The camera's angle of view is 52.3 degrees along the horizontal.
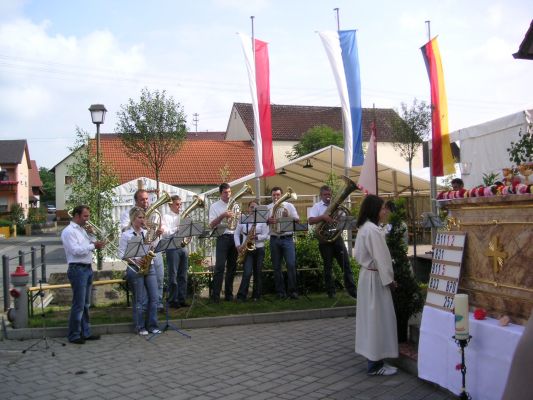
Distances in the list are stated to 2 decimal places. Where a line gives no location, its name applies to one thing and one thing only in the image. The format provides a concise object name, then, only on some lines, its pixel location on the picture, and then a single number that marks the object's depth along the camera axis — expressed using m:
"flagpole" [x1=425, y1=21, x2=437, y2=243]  12.92
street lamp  13.95
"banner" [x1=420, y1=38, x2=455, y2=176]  12.50
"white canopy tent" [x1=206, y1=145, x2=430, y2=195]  22.06
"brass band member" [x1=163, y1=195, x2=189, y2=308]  9.91
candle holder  4.53
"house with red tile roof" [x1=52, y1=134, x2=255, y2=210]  35.31
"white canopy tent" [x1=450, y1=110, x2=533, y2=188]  10.48
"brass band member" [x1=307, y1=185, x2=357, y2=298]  10.59
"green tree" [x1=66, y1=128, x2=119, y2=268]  13.53
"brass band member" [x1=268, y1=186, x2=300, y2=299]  10.62
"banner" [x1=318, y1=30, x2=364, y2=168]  12.38
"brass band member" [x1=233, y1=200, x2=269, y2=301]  10.47
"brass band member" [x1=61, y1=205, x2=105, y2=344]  7.98
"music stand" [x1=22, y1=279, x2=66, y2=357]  7.84
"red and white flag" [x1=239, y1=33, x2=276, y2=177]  12.32
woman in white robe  6.05
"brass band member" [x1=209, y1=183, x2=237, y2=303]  10.42
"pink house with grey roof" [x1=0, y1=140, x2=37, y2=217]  56.16
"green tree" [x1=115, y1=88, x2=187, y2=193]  22.94
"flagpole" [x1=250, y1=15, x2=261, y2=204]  12.29
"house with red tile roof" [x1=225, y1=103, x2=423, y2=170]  43.81
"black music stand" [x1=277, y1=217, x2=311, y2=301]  10.09
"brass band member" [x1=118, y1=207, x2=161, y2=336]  8.53
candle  4.46
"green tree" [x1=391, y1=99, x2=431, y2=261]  23.69
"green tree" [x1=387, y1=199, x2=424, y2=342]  6.85
